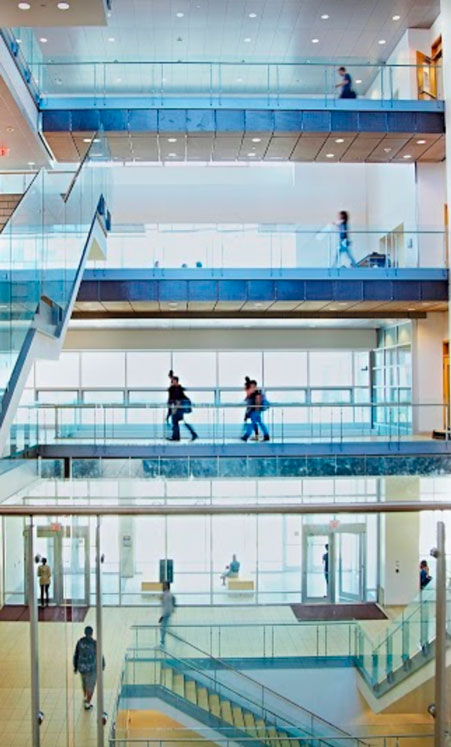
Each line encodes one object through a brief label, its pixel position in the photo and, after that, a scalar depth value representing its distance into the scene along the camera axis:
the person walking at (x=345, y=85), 16.95
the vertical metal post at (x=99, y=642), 2.64
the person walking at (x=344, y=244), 16.91
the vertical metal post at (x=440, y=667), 2.65
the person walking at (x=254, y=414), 16.08
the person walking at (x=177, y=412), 16.08
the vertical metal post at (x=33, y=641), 2.62
